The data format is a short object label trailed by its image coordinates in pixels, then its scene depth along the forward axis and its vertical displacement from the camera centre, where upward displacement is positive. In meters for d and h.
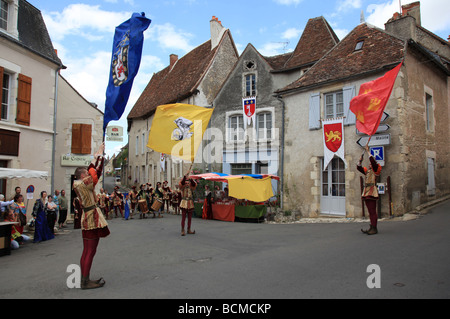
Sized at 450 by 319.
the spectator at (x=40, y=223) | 9.47 -1.33
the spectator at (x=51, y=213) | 10.36 -1.12
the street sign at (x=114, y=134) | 13.38 +1.91
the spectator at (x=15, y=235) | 8.44 -1.53
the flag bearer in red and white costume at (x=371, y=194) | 7.73 -0.34
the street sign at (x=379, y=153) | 11.05 +0.88
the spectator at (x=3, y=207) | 8.43 -0.77
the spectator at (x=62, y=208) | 12.57 -1.16
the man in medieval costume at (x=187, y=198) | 9.16 -0.55
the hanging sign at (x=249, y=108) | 17.84 +3.83
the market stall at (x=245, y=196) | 12.73 -0.69
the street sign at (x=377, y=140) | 10.95 +1.34
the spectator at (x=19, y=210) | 8.91 -0.90
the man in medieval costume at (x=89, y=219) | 4.63 -0.59
